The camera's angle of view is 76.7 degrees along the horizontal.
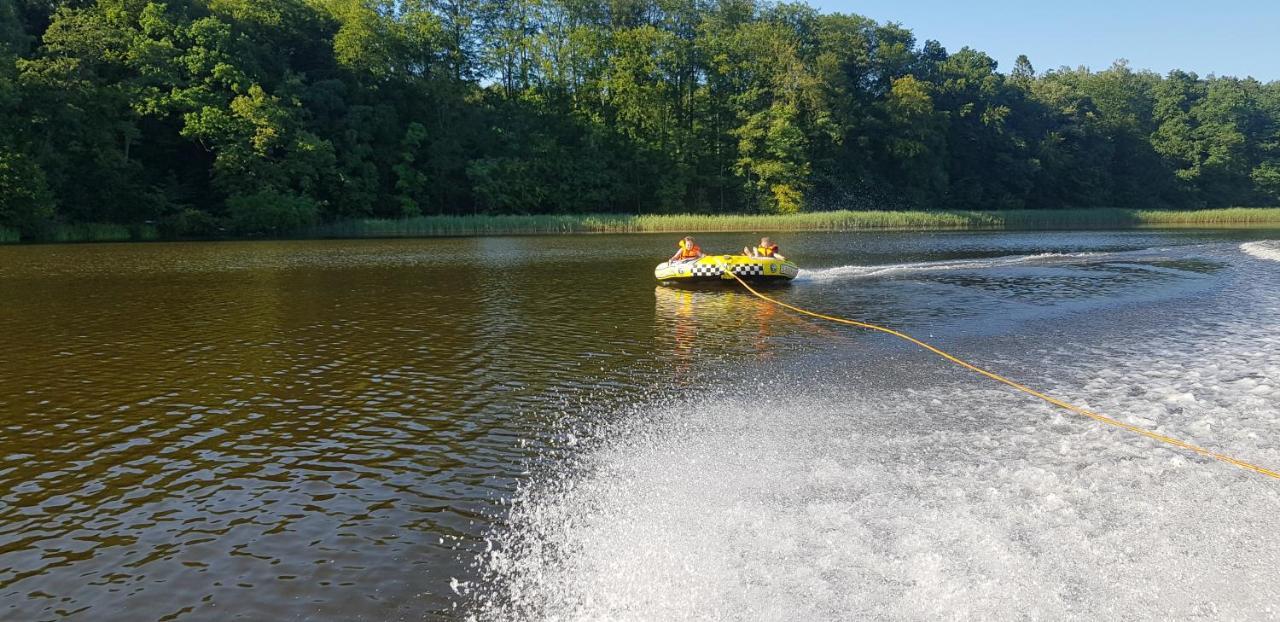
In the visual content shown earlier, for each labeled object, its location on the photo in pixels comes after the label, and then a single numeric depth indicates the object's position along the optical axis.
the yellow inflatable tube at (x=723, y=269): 19.67
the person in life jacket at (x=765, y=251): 20.73
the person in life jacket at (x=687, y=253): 20.27
